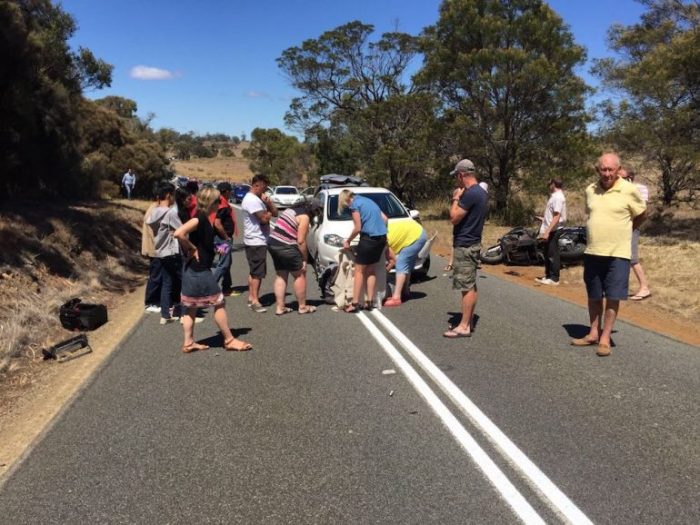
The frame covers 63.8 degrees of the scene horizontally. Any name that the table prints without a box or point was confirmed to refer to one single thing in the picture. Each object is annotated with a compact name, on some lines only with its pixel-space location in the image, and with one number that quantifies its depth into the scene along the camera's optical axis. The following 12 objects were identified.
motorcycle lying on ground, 11.12
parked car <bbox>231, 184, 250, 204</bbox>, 40.16
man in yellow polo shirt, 5.52
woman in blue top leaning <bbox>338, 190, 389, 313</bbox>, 7.35
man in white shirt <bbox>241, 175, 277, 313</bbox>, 7.83
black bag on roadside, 7.55
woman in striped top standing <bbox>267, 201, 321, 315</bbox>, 7.36
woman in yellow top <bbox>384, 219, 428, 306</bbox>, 8.15
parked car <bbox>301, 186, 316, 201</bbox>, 25.75
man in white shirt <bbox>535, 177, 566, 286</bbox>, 9.28
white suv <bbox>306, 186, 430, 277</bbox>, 9.27
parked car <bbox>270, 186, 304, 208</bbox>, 31.69
